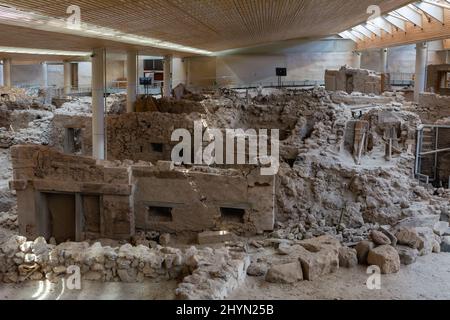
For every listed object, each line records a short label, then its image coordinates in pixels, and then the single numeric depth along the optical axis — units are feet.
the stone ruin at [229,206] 23.25
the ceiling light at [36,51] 56.67
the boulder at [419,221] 33.83
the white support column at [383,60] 104.37
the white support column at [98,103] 50.67
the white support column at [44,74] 120.06
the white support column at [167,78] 85.35
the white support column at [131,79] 65.05
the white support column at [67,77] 111.45
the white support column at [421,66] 78.89
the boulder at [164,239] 34.32
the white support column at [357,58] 118.52
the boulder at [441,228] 30.25
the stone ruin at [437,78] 91.40
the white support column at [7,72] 93.71
